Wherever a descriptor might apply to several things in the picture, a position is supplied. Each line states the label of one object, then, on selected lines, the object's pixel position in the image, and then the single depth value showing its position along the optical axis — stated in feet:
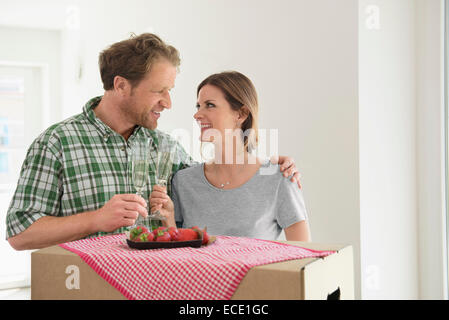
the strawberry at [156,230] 3.10
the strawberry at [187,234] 3.12
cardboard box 2.36
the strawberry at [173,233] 3.12
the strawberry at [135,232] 3.09
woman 4.93
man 4.24
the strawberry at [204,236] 3.15
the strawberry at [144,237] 3.04
